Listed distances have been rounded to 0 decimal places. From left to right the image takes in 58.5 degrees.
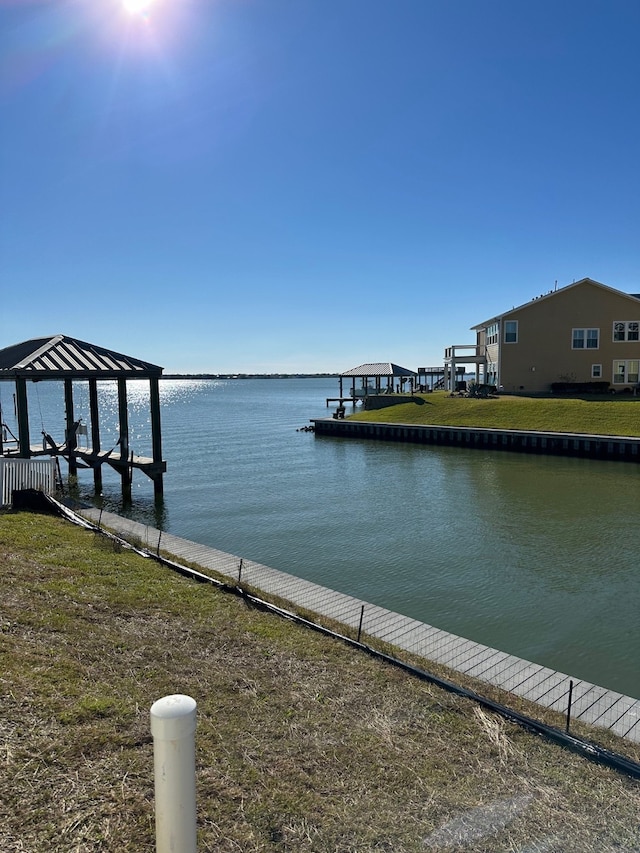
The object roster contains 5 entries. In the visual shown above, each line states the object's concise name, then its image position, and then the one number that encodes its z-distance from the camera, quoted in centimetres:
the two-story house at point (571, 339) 4122
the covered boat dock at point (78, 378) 1698
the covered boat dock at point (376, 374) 5362
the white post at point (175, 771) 223
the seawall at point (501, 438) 2998
